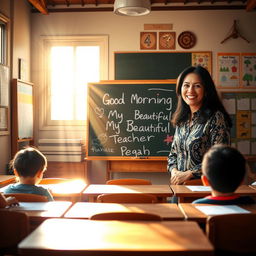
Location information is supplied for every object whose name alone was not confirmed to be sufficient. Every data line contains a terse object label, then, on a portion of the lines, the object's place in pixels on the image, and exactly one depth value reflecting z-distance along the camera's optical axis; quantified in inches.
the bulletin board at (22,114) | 195.9
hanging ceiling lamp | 149.4
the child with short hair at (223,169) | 79.4
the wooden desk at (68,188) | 109.8
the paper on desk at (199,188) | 109.5
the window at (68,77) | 231.0
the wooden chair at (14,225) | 73.0
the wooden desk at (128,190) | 107.7
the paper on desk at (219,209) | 77.6
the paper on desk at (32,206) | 84.3
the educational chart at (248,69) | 223.0
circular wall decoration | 223.5
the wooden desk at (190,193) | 105.1
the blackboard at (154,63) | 224.2
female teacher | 112.4
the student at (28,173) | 98.0
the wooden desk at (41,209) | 79.0
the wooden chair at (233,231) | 69.4
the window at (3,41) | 192.9
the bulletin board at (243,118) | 221.1
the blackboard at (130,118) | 208.7
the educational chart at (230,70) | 223.0
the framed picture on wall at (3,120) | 185.6
